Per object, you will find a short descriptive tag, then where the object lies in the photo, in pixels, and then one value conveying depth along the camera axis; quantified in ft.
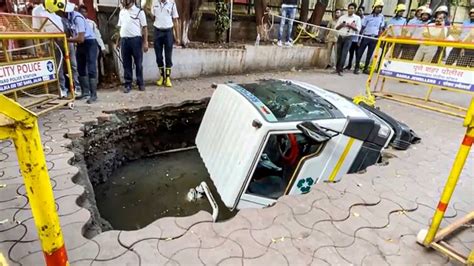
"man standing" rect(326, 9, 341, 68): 31.89
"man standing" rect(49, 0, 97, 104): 16.19
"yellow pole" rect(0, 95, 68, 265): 4.15
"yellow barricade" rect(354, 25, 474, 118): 14.79
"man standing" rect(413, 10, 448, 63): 16.05
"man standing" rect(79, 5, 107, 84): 19.33
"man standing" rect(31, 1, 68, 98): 14.37
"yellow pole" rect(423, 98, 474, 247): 5.83
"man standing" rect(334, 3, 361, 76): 29.12
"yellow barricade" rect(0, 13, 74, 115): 12.28
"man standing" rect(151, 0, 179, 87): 20.15
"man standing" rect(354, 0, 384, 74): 30.12
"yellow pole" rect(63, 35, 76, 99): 14.95
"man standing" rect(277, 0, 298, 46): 29.99
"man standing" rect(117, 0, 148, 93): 18.37
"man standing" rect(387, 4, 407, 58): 17.85
